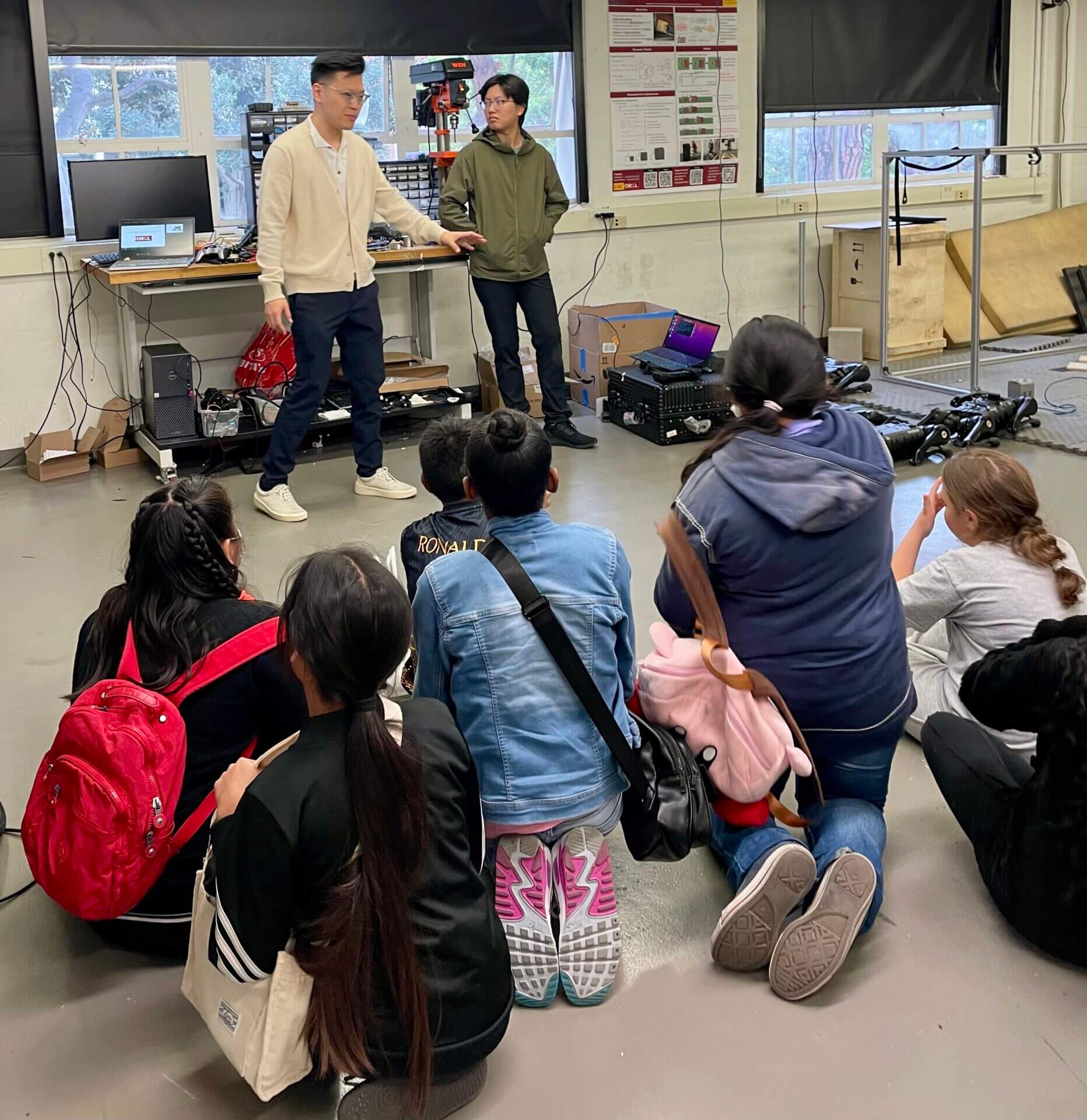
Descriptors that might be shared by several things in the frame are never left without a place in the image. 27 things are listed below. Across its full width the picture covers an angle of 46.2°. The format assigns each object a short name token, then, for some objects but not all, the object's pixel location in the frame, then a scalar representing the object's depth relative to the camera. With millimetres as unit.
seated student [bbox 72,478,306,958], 2088
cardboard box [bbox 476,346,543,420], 6297
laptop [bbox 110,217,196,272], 5332
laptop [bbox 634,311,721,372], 5945
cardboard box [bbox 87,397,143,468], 5754
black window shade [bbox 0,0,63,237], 5355
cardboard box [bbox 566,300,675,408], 6457
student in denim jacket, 2090
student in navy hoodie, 2164
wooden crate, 7223
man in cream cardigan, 4633
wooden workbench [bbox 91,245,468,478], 5148
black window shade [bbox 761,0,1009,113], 7352
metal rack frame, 5812
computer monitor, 5418
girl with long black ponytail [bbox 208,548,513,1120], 1635
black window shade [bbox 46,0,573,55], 5465
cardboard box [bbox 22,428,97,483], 5555
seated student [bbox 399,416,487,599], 2811
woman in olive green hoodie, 5648
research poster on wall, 6840
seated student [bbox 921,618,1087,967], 1949
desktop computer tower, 5363
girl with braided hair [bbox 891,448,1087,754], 2605
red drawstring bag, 5863
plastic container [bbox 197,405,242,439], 5477
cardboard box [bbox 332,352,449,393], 5996
